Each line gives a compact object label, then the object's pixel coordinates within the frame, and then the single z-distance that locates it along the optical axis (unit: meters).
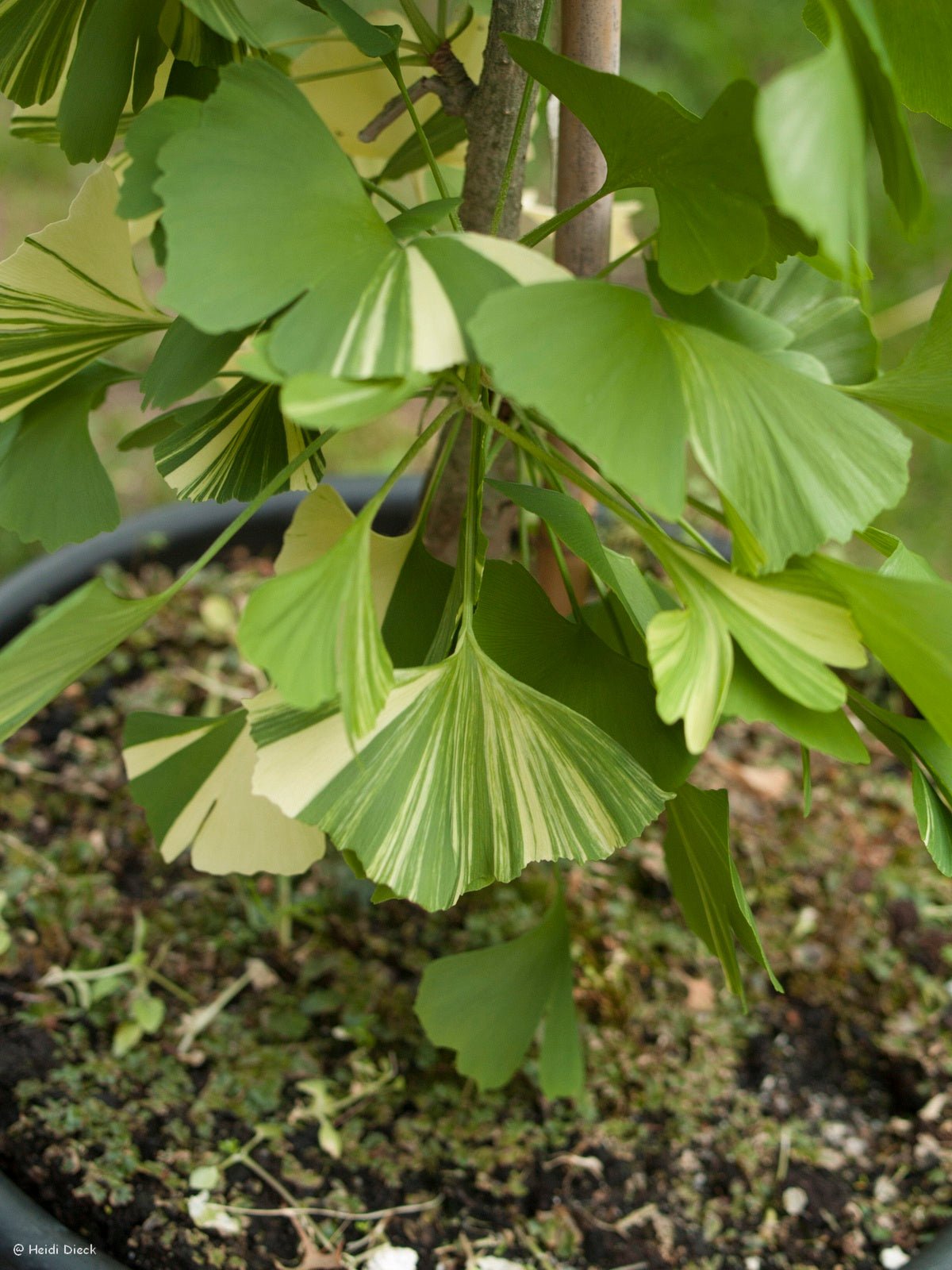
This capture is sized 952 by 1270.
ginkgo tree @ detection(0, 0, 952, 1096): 0.40
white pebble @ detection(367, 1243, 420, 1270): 0.68
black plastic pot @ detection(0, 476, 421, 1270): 1.01
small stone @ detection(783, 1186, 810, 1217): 0.75
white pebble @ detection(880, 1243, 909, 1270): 0.71
